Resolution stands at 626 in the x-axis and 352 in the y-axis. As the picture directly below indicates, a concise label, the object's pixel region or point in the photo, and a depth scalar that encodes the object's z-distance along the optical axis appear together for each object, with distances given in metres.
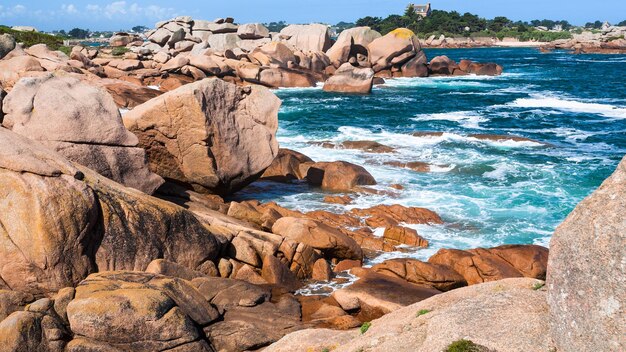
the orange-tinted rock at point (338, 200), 25.09
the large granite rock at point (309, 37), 82.44
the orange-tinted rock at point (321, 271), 17.42
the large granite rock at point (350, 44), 78.06
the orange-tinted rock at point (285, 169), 28.52
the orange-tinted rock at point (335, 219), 22.44
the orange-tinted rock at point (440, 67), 85.38
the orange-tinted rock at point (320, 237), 18.48
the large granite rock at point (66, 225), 13.23
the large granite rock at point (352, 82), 65.06
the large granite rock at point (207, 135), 21.06
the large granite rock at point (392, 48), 78.50
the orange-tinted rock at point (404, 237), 20.83
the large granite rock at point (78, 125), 17.34
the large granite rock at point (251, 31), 85.31
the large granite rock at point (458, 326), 9.09
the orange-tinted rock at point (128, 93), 46.62
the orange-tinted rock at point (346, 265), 18.28
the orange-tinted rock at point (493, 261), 17.97
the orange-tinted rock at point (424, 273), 17.19
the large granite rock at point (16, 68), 45.50
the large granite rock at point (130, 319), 11.60
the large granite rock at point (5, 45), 53.75
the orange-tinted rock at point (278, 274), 16.41
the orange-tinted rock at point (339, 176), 27.11
